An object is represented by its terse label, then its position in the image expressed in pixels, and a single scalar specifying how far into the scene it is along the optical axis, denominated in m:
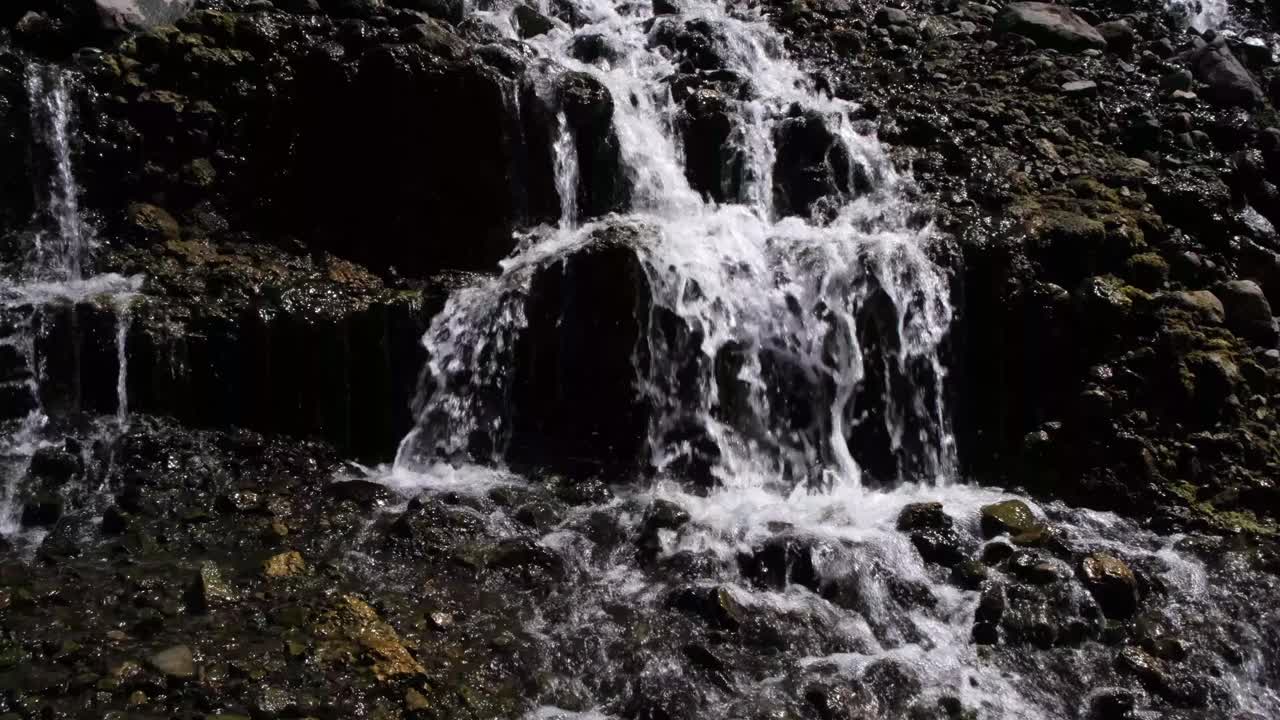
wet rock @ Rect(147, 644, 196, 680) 4.93
